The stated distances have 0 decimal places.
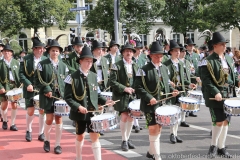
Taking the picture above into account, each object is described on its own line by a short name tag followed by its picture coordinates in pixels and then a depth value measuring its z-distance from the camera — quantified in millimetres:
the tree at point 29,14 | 31578
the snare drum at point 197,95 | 8227
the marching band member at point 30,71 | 8664
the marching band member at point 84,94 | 6363
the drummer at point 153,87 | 6648
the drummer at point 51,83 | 7801
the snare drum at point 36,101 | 8398
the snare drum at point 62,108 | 7336
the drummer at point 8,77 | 10312
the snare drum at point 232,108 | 6625
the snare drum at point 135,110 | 7477
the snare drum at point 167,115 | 6383
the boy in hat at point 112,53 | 11117
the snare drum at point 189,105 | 7671
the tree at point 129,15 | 34312
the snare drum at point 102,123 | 6105
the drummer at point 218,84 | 7082
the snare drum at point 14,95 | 9711
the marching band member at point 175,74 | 8617
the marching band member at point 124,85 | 8070
